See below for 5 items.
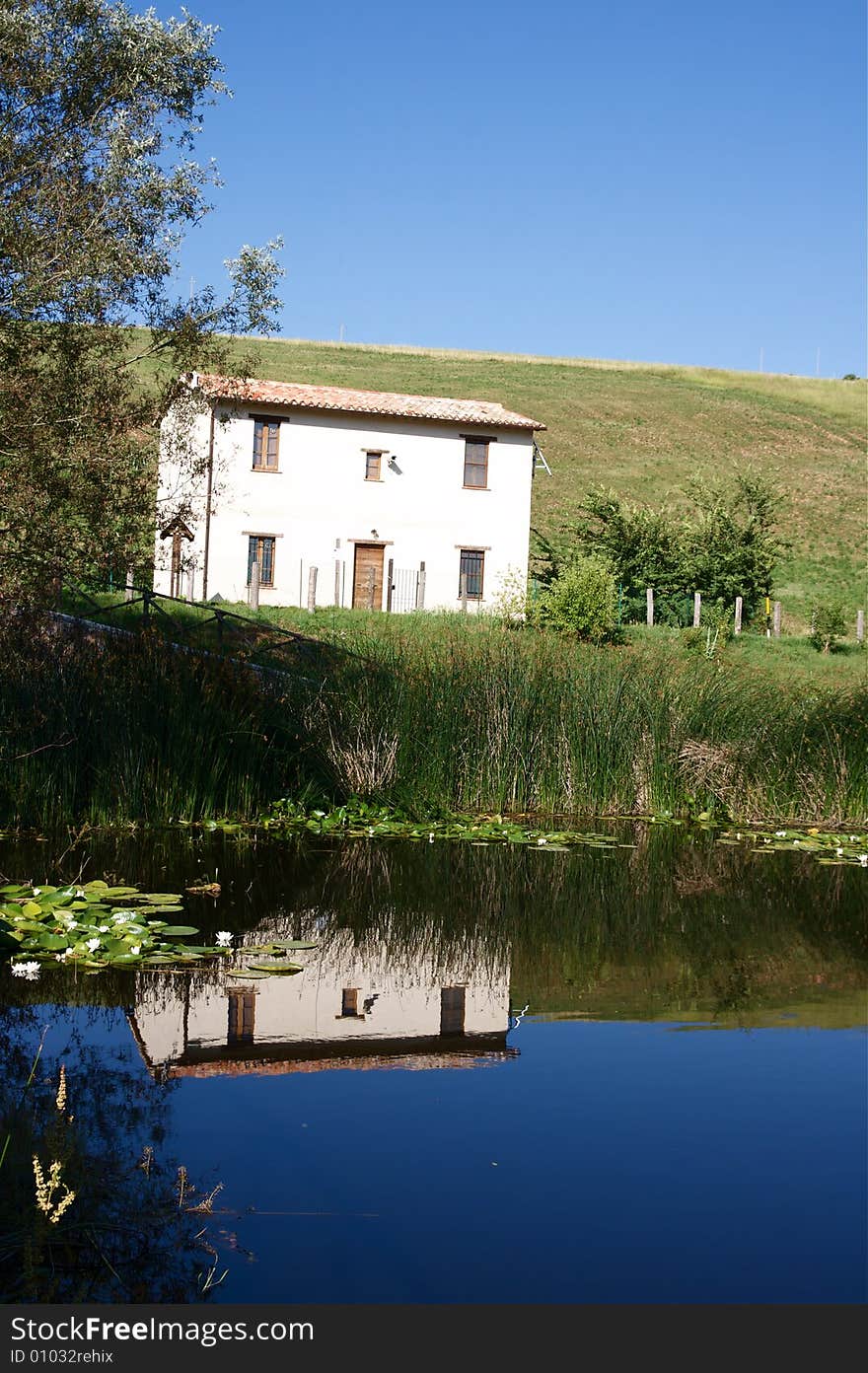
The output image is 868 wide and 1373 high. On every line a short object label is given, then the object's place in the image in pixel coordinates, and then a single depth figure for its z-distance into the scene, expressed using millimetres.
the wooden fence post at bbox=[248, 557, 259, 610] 29288
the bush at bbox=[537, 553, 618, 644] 26891
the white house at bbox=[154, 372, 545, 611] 30453
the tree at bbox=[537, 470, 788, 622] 32219
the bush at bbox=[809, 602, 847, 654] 29609
